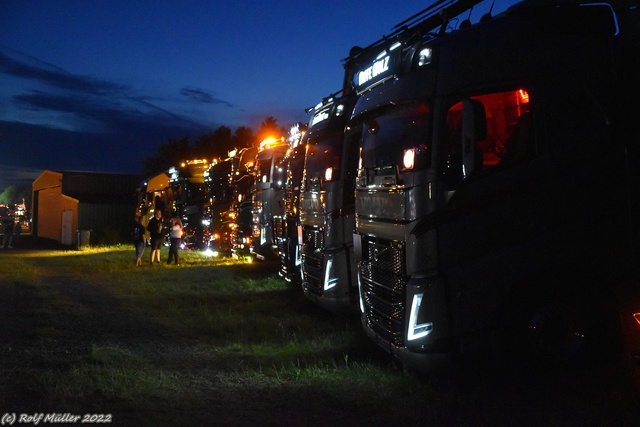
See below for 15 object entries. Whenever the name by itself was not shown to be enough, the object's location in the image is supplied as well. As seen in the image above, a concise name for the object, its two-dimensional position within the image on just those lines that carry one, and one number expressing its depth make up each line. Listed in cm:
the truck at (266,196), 1617
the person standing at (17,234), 3994
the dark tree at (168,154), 6675
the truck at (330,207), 1002
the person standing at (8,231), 3338
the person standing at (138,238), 2112
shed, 3879
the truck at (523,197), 652
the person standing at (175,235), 2177
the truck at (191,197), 2630
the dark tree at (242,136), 6250
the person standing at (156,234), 2167
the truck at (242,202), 1959
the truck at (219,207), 2215
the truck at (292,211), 1296
